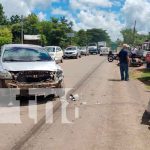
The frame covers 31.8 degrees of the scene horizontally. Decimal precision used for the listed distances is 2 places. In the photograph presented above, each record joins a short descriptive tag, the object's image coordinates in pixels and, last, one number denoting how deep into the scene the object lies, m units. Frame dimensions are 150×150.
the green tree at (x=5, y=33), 44.15
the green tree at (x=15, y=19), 65.10
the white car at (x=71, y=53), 32.41
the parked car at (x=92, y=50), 48.13
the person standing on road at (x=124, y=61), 12.77
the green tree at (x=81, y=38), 73.71
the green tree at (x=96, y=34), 102.93
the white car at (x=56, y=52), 24.17
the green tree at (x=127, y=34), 92.18
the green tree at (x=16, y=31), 54.21
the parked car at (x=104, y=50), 43.54
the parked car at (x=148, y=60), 18.43
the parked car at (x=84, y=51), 42.14
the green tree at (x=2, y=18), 60.85
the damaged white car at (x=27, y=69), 7.20
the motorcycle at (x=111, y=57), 27.84
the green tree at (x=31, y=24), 58.39
